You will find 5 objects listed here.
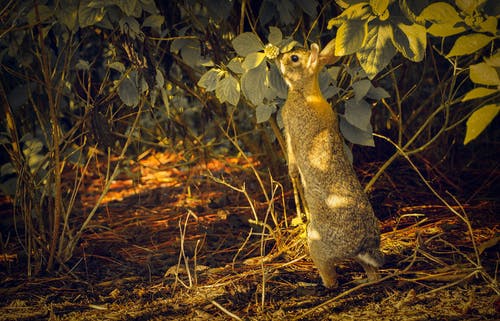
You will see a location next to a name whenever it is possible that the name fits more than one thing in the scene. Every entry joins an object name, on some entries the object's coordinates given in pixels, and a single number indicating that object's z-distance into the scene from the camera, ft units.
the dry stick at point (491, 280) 16.05
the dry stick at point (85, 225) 21.25
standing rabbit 17.19
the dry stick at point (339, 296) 16.14
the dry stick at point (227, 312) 15.80
